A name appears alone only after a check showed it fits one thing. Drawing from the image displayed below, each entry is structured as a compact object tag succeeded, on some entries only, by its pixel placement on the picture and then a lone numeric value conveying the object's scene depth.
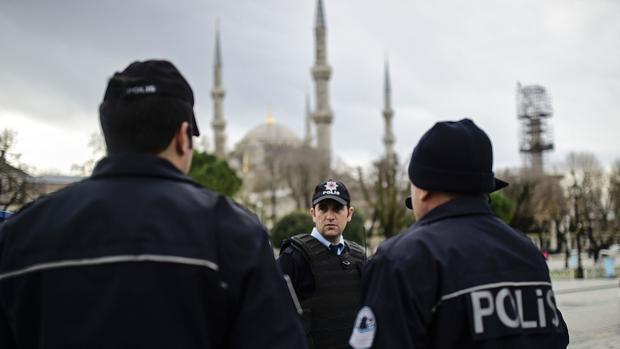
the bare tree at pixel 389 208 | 27.39
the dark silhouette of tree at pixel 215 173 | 38.84
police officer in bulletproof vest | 4.27
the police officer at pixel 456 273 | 2.13
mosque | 51.78
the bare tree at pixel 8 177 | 21.17
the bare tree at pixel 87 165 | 33.50
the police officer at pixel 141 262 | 1.78
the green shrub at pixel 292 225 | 27.33
